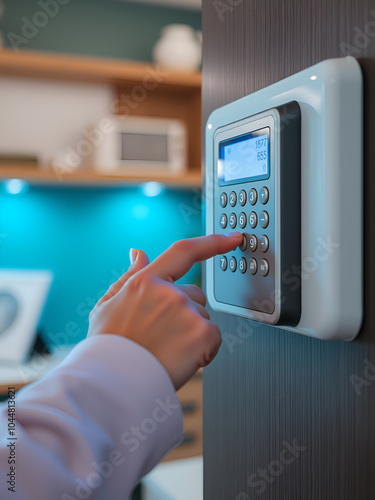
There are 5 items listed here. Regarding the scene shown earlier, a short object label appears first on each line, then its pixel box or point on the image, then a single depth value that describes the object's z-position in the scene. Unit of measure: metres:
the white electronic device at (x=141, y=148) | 2.52
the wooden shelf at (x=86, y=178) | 2.37
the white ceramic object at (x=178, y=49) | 2.68
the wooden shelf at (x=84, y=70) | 2.38
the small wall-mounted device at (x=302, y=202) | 0.37
